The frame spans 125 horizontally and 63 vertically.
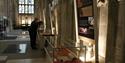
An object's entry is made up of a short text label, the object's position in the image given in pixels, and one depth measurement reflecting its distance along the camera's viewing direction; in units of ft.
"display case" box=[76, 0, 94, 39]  6.08
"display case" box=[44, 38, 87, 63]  5.60
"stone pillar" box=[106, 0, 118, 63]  3.88
